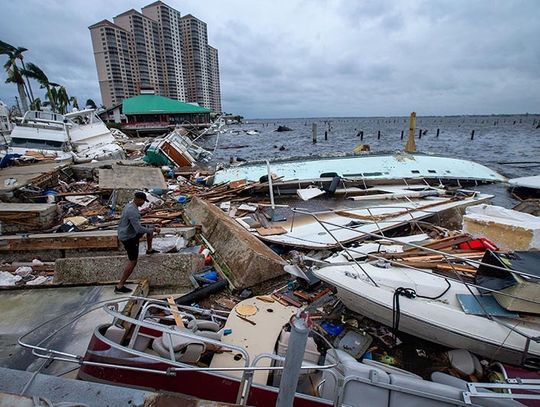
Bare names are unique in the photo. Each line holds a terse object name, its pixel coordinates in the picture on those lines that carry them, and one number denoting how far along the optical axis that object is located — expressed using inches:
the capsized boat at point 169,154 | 753.0
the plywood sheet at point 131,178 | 478.0
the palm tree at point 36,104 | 1637.6
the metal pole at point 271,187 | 411.8
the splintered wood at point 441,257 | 203.6
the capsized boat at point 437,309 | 148.6
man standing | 212.1
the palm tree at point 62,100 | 1729.8
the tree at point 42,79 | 1363.2
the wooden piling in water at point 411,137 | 944.3
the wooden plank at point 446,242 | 238.2
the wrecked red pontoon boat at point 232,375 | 117.7
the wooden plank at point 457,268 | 200.4
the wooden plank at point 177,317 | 152.4
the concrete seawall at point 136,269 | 226.5
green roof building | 1838.1
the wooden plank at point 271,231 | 325.7
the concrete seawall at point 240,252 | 246.5
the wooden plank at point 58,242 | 274.8
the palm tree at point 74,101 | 2086.5
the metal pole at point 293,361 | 72.1
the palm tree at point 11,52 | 1235.2
